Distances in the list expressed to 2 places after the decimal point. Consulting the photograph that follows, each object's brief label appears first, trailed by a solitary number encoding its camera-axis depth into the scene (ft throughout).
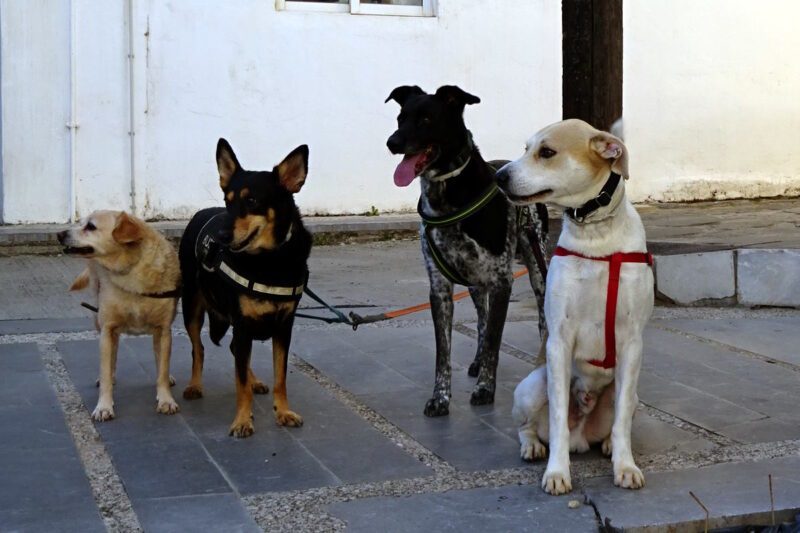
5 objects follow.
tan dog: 16.11
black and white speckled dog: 16.17
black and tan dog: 15.01
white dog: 12.60
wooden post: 24.44
